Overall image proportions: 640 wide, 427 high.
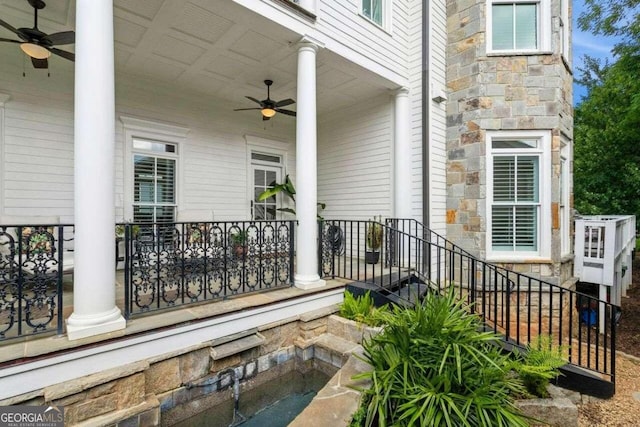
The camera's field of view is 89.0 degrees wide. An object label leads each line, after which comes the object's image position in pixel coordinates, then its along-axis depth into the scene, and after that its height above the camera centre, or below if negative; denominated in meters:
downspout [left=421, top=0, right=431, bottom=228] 5.45 +1.61
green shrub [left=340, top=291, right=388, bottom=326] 3.73 -1.17
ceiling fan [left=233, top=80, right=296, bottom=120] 5.42 +1.77
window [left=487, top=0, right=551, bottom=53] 5.38 +3.09
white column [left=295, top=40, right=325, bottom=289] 4.07 +0.47
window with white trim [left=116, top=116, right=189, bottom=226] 5.32 +0.69
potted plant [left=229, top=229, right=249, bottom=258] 3.69 -0.37
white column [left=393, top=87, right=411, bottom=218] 5.69 +0.99
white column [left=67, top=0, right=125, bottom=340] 2.58 +0.25
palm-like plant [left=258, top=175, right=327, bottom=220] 6.44 +0.41
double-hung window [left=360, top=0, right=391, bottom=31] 5.45 +3.37
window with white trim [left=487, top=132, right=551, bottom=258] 5.25 +0.29
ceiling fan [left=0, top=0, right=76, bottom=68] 3.24 +1.75
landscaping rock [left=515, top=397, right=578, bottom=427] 2.53 -1.57
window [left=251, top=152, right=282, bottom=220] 6.95 +0.69
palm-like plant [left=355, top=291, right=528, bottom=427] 2.24 -1.26
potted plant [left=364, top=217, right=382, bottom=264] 5.83 -0.56
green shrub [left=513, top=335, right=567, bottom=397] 2.71 -1.31
